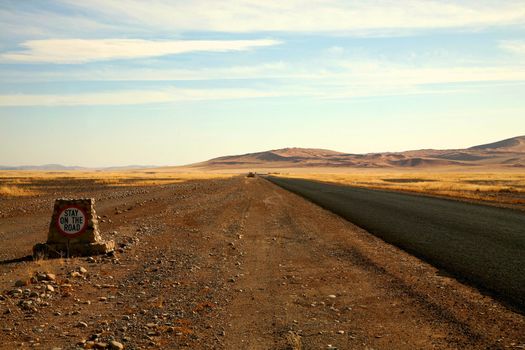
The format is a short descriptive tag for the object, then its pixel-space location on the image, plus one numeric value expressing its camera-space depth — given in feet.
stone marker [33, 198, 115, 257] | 37.88
